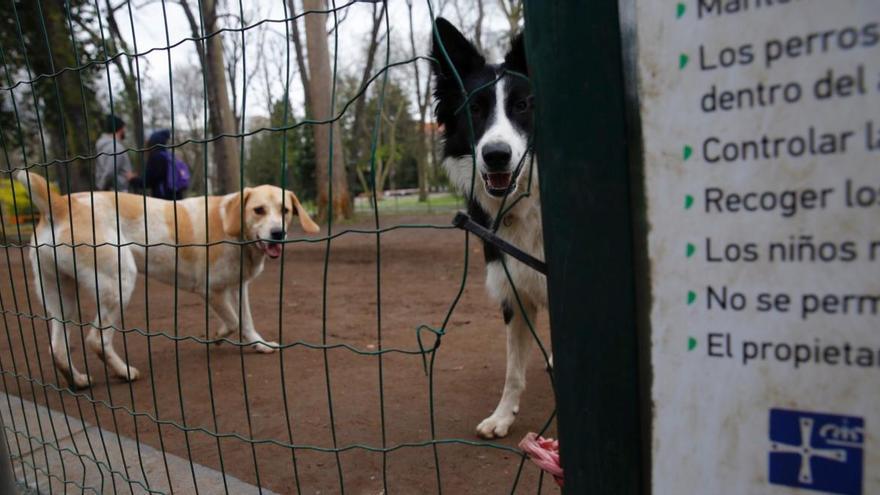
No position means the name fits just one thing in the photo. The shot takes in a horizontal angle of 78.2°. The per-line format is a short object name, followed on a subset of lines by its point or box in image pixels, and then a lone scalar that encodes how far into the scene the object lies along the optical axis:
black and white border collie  2.05
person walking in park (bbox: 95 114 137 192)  6.43
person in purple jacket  6.16
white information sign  0.62
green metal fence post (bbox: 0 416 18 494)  1.86
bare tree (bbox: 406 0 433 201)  29.09
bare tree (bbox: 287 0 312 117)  16.28
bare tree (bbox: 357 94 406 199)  36.00
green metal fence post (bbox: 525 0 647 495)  0.79
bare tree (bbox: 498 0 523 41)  15.98
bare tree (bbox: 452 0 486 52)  21.65
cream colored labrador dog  3.31
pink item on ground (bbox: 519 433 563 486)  1.05
